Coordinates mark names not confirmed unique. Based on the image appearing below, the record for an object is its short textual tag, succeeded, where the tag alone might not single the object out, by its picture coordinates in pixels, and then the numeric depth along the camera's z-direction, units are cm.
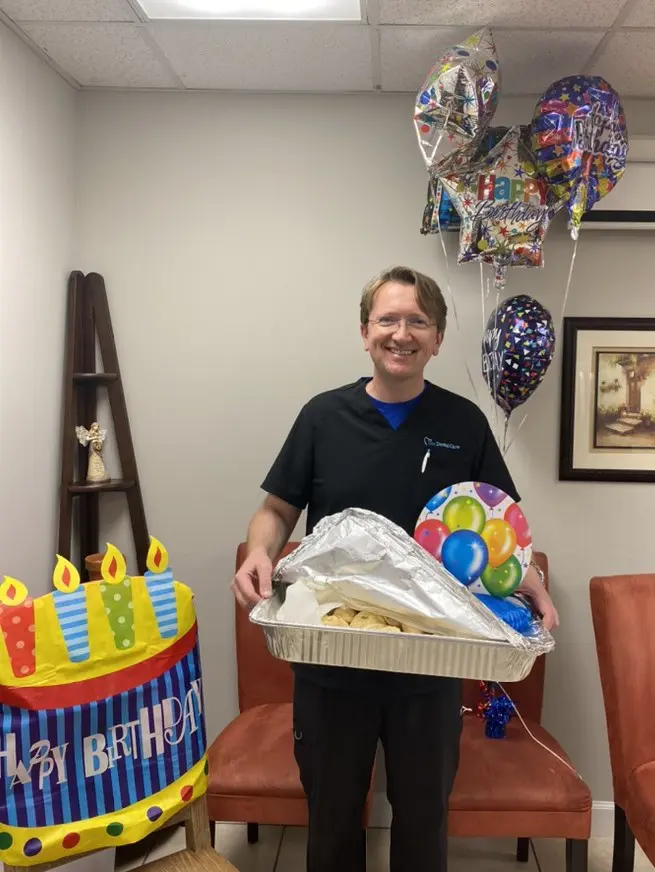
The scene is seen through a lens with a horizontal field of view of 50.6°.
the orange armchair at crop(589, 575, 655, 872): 167
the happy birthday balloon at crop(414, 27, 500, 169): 156
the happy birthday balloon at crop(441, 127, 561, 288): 170
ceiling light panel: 158
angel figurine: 208
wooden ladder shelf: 204
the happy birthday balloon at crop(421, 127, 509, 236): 178
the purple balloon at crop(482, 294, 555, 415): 177
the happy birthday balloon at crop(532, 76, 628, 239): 163
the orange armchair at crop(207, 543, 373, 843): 165
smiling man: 140
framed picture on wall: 208
